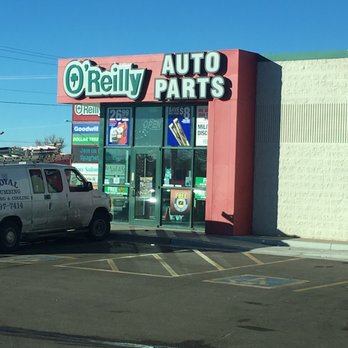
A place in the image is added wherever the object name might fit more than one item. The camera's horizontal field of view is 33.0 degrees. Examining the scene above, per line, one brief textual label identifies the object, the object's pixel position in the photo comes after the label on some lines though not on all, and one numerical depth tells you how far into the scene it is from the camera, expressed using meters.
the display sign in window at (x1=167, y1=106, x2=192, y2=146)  18.22
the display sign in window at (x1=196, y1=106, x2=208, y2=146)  17.94
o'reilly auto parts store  16.75
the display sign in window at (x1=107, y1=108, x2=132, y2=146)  19.23
